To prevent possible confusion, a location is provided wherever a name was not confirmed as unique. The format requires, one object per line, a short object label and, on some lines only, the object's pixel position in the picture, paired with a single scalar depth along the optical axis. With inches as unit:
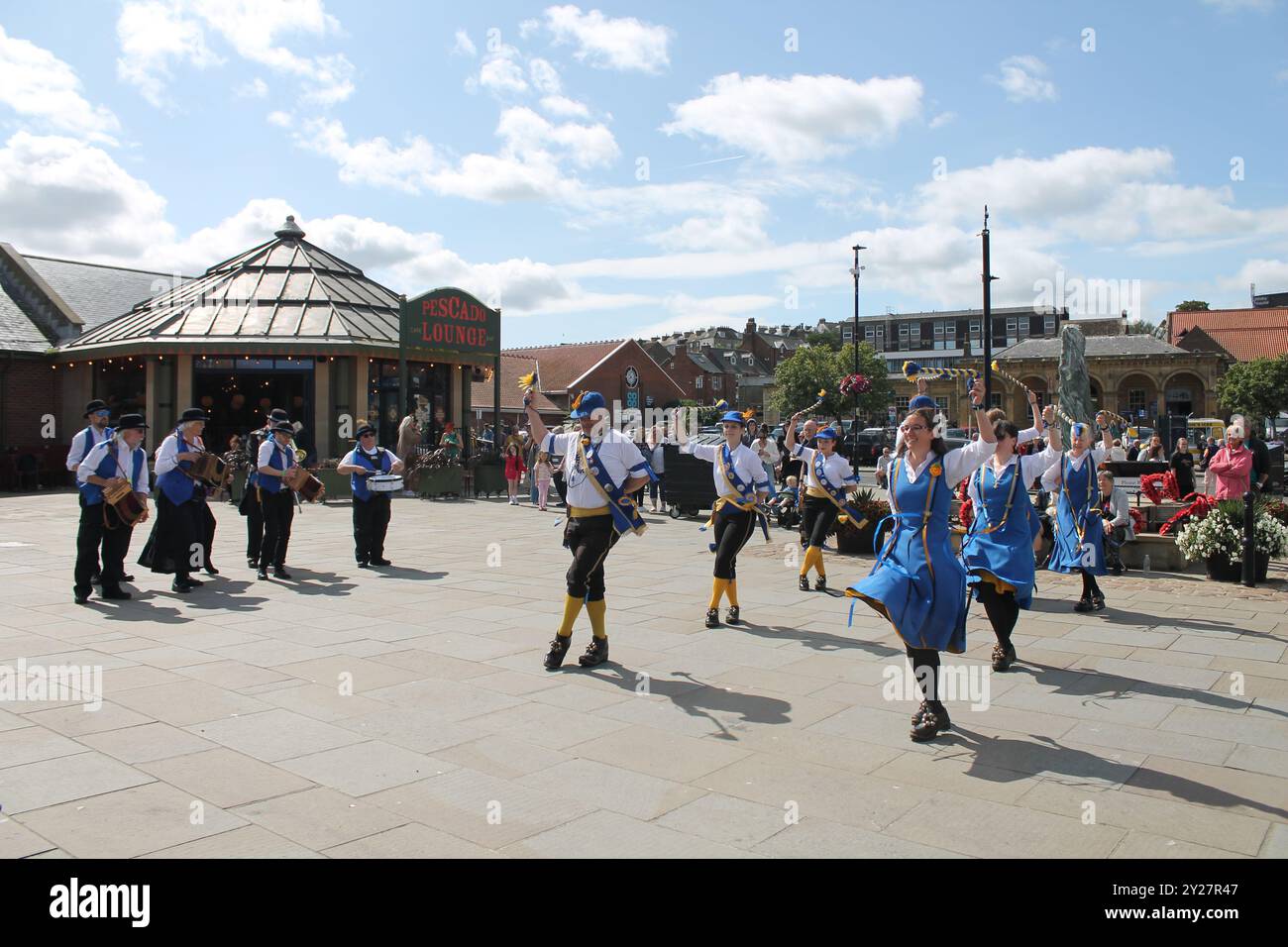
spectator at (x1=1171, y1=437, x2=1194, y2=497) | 589.9
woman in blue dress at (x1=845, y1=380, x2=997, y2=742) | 216.2
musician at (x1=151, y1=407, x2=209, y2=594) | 407.5
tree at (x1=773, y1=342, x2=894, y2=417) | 2477.9
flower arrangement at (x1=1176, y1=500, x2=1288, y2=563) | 431.2
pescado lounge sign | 1074.1
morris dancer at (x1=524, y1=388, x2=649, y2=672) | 281.0
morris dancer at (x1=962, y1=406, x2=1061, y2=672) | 277.7
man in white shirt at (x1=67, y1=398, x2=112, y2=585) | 391.5
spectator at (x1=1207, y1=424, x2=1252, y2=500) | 469.7
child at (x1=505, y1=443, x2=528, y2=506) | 884.0
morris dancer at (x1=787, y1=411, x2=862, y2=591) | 419.2
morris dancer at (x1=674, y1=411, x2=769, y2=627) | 345.1
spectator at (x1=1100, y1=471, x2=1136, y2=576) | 419.8
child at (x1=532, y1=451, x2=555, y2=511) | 831.7
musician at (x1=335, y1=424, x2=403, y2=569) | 488.7
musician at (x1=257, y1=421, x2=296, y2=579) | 449.4
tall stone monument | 711.1
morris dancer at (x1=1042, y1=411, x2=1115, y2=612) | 368.8
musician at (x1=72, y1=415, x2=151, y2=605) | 378.9
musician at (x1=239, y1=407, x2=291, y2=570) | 464.1
